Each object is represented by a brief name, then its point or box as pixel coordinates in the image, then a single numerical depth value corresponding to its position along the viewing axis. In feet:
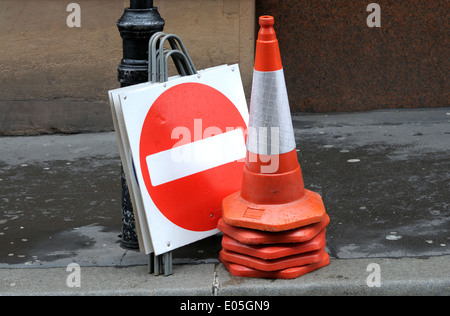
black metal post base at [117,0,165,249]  14.25
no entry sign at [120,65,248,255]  13.44
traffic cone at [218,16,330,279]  13.23
